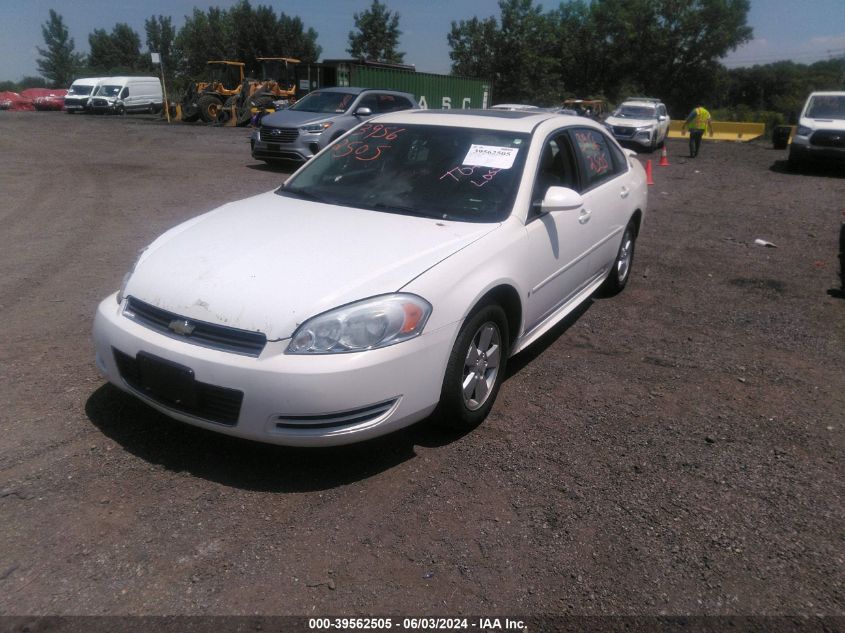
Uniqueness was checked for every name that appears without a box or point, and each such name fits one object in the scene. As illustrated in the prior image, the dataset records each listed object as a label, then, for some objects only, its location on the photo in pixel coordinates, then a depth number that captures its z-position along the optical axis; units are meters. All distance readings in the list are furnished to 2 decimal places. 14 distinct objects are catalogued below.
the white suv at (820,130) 14.46
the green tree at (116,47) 94.69
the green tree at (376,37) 62.03
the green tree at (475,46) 57.34
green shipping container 24.61
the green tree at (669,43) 62.00
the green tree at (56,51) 91.75
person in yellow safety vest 17.53
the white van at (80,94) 32.94
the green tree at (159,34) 98.88
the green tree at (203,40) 71.94
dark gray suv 13.02
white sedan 2.72
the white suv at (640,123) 19.62
